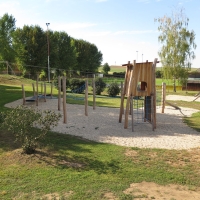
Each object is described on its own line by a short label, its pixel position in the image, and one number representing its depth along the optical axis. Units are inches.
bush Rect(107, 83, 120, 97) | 1143.6
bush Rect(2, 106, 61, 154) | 315.9
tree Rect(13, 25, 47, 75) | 1868.8
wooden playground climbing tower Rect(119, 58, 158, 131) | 483.2
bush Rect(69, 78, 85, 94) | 1219.2
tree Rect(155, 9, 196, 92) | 1491.1
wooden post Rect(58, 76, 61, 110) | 644.3
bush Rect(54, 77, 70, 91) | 1258.7
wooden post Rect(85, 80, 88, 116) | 608.8
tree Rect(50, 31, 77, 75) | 2185.4
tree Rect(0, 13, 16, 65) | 1561.8
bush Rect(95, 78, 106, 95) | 1196.5
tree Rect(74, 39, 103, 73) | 2645.2
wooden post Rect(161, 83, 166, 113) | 709.3
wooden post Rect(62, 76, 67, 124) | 526.0
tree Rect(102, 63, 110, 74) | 3101.6
